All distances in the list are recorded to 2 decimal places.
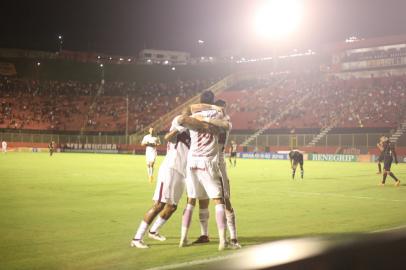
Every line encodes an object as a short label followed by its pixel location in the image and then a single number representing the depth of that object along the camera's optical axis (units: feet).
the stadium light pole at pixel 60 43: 328.68
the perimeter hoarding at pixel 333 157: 158.40
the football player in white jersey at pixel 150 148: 69.05
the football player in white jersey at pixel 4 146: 205.36
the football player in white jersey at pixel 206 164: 25.11
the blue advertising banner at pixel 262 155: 173.77
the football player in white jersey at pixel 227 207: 26.36
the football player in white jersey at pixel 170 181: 26.23
